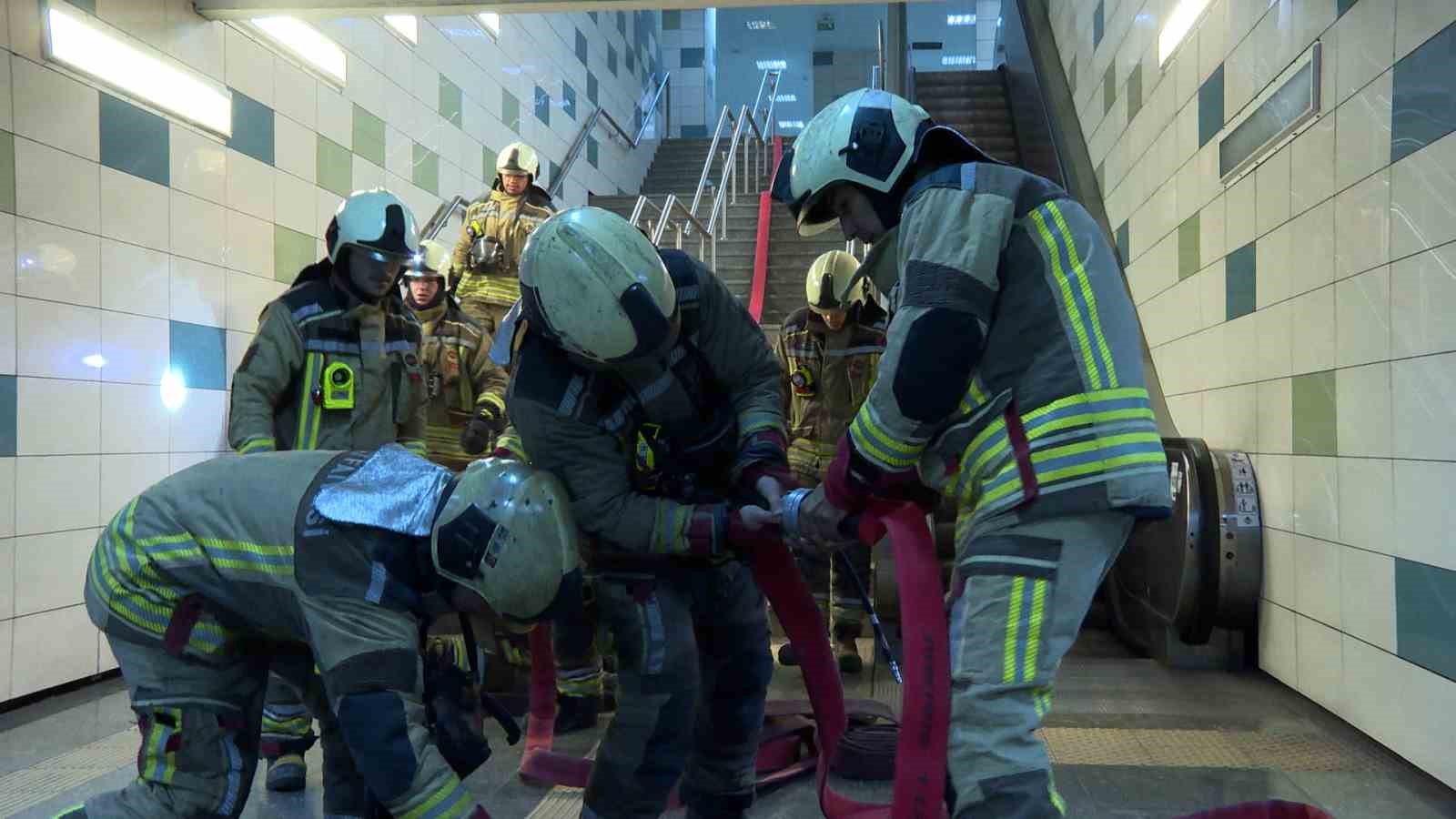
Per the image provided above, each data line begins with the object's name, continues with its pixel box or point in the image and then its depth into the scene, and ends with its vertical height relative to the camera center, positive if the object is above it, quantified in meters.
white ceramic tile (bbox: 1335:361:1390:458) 3.09 +0.02
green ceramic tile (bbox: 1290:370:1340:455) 3.42 +0.01
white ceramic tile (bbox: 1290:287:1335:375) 3.42 +0.31
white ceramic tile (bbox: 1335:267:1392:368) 3.09 +0.32
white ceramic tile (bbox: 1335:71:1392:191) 3.09 +0.93
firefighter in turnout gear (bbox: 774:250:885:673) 4.57 +0.25
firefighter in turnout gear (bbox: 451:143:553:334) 5.91 +0.97
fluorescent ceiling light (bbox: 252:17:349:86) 5.09 +2.06
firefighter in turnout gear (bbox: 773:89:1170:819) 1.59 -0.02
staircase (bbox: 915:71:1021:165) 8.66 +2.99
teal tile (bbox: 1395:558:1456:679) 2.75 -0.59
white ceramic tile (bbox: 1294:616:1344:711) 3.42 -0.90
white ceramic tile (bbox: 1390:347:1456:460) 2.76 +0.03
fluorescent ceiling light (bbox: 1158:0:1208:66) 4.70 +1.97
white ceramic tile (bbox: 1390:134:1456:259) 2.75 +0.64
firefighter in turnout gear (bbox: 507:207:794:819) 1.95 -0.12
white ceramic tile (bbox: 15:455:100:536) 3.73 -0.30
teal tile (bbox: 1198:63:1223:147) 4.42 +1.43
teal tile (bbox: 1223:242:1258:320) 4.07 +0.57
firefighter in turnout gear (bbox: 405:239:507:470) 4.70 +0.23
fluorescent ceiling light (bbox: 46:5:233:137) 3.84 +1.50
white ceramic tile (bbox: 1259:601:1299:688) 3.79 -0.92
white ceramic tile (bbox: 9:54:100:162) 3.68 +1.22
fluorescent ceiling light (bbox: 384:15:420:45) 6.44 +2.66
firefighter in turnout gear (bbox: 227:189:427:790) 3.13 +0.23
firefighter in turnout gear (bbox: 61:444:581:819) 1.59 -0.31
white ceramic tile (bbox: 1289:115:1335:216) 3.42 +0.91
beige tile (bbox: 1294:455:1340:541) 3.44 -0.30
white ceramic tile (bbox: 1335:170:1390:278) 3.08 +0.62
